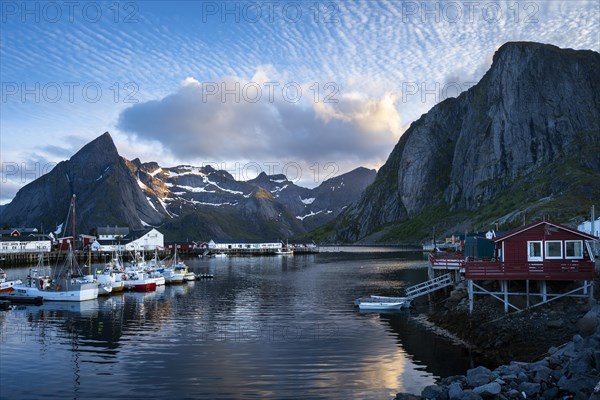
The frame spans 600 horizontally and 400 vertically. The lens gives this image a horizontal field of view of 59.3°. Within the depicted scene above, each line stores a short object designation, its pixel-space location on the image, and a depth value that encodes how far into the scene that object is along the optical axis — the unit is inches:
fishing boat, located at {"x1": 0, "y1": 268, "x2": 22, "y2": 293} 3129.9
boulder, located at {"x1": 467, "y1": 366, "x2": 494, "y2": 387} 1081.4
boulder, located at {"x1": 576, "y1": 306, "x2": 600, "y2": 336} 1284.2
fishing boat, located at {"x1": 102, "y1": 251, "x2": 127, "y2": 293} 3452.3
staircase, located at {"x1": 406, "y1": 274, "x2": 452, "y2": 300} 2621.3
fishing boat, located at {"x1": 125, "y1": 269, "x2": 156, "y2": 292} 3614.7
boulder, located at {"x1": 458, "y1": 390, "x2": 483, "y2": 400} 982.4
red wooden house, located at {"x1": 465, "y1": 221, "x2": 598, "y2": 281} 1831.9
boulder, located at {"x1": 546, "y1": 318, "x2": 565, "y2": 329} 1580.6
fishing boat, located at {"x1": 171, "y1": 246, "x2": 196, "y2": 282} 4384.8
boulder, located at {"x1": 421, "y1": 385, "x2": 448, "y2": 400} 1048.8
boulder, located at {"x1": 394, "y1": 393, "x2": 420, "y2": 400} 1053.6
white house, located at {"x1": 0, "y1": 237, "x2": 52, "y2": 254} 7692.9
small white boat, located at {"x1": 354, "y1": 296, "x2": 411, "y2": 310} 2561.5
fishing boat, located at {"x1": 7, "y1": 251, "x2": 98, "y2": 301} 2955.2
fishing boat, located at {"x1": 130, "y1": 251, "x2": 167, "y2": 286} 3932.1
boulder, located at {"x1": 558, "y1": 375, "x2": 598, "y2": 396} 932.6
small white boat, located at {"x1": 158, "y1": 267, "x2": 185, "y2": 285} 4217.5
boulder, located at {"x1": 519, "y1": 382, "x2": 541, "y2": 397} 1005.8
